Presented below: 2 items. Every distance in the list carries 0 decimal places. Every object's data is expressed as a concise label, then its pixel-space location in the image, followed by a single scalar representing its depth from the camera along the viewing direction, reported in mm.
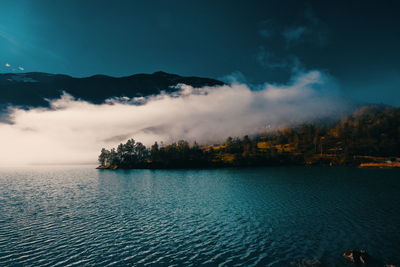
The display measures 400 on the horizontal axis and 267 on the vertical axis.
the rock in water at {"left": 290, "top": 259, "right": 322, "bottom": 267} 28266
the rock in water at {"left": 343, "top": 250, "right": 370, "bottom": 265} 28922
